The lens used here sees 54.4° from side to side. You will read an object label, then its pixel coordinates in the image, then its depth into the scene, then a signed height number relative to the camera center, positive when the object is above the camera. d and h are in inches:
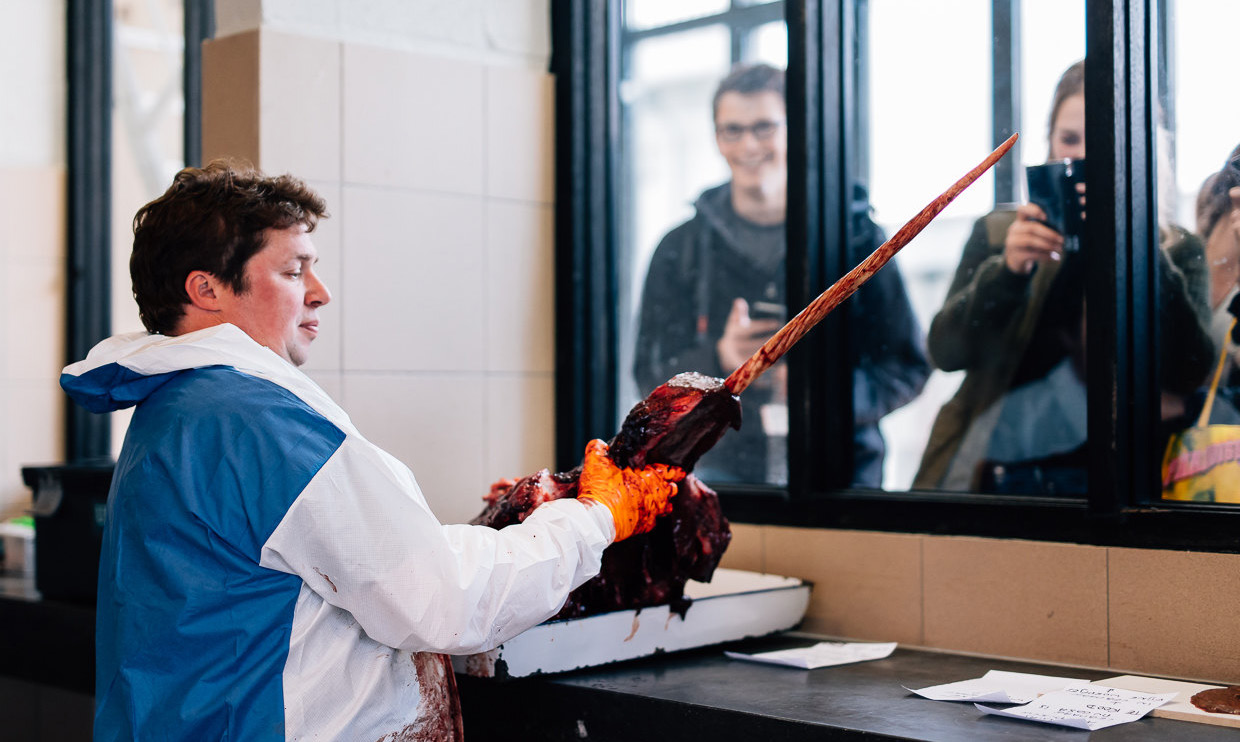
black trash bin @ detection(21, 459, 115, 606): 103.3 -12.2
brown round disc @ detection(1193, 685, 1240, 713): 64.5 -17.2
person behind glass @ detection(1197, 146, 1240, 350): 79.4 +10.0
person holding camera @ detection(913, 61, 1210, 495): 81.6 +3.1
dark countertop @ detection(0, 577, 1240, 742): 61.5 -18.2
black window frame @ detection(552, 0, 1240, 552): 79.1 +8.7
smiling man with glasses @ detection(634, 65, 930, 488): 98.1 +7.7
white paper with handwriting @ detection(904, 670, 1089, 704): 67.1 -17.6
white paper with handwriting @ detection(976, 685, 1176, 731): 61.4 -17.1
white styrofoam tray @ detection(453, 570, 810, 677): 72.9 -16.0
